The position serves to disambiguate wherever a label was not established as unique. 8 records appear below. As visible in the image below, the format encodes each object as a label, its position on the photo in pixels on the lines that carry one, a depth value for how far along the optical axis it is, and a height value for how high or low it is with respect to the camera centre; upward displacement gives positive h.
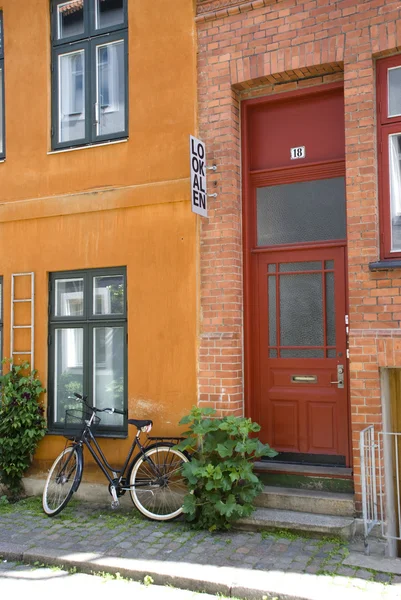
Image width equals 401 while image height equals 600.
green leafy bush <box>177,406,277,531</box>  6.22 -1.30
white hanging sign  6.82 +1.70
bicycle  6.91 -1.49
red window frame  6.36 +1.91
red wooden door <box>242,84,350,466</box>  6.84 +0.68
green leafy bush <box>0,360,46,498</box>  7.86 -1.06
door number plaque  7.08 +1.99
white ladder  8.21 +0.23
